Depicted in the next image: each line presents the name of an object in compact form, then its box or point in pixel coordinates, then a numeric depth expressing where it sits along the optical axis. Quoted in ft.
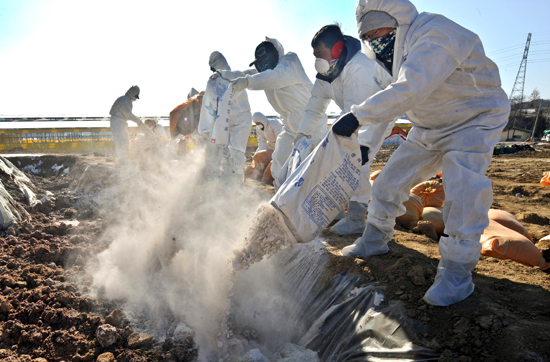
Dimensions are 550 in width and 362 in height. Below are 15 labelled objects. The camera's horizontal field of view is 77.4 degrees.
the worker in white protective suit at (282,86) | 14.28
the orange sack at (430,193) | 14.01
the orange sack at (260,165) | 25.04
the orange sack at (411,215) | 12.89
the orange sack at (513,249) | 8.96
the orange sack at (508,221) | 10.75
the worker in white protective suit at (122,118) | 27.55
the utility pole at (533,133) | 96.14
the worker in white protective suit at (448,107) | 6.18
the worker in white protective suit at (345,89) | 10.03
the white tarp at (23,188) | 15.94
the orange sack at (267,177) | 23.50
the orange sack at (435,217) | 12.48
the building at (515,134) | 106.20
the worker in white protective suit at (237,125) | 19.19
